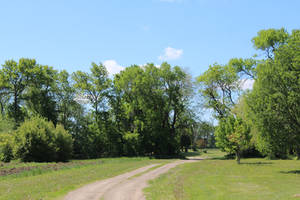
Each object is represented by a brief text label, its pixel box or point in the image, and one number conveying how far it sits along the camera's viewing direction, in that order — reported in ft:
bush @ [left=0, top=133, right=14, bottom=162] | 131.44
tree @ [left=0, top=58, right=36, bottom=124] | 181.27
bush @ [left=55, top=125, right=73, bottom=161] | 145.44
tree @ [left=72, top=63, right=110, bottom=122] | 194.29
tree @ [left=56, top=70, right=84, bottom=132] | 209.56
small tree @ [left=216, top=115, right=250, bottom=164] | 121.29
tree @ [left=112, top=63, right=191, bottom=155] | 179.83
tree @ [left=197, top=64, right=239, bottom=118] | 179.24
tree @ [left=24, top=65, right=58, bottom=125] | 190.80
